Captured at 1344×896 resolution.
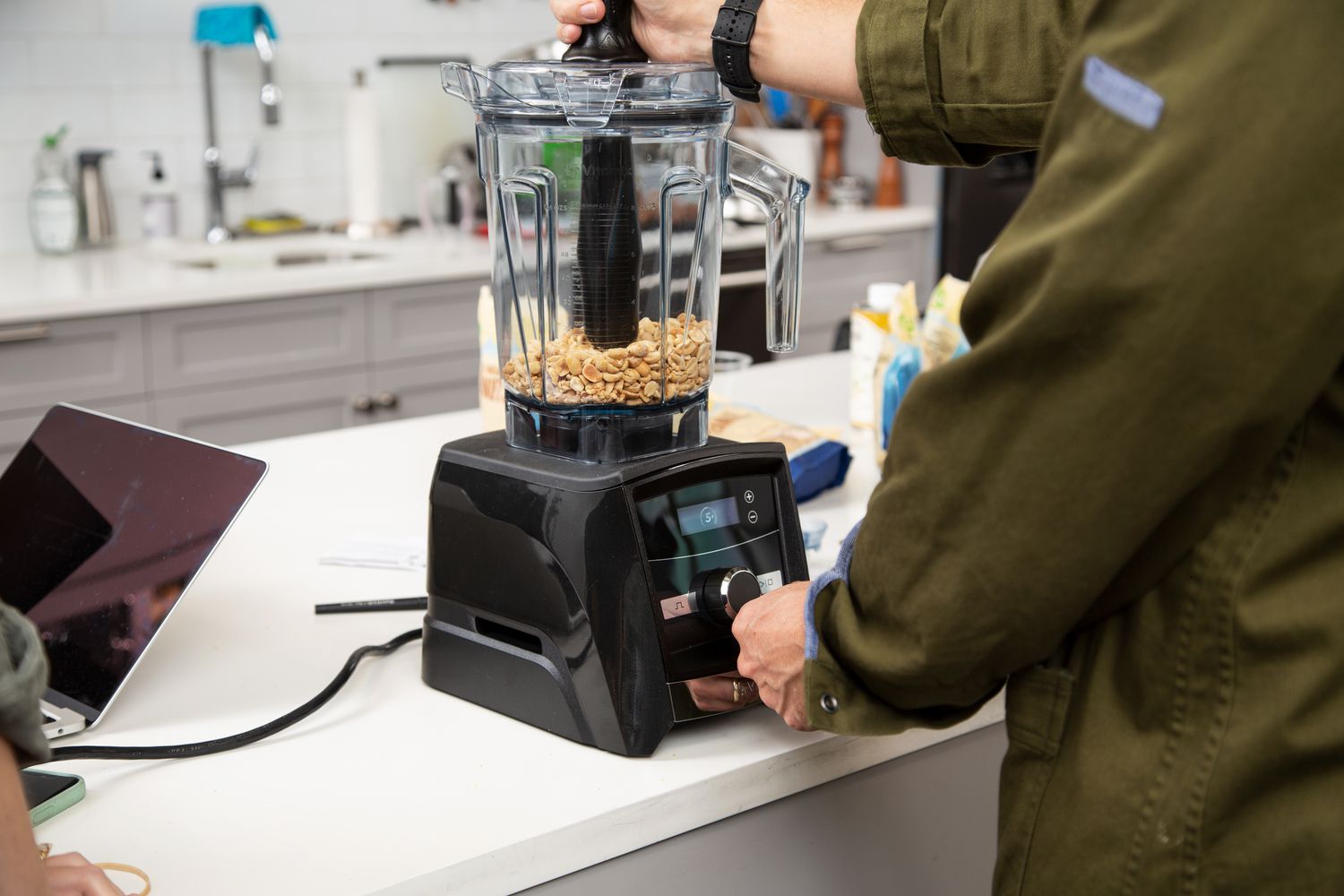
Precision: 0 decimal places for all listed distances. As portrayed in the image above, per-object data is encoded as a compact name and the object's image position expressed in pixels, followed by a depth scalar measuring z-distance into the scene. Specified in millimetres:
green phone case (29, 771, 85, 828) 826
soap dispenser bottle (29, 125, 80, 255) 2943
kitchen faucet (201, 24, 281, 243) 3238
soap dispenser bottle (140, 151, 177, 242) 3158
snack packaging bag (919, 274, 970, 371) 1659
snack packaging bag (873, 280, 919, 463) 1517
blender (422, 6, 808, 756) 930
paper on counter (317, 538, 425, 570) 1258
